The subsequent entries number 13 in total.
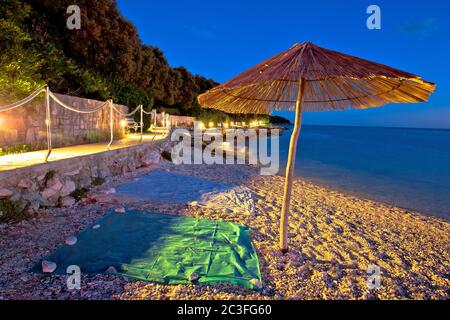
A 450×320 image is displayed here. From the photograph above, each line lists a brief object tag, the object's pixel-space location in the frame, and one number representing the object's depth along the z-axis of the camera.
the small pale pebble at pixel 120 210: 4.12
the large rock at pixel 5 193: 3.21
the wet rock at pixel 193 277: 2.53
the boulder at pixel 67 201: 4.16
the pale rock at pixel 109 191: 4.97
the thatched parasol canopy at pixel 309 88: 2.43
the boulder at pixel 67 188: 4.22
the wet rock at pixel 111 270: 2.51
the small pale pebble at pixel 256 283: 2.55
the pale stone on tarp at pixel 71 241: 2.96
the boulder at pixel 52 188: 3.90
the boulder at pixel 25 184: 3.50
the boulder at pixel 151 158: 7.99
